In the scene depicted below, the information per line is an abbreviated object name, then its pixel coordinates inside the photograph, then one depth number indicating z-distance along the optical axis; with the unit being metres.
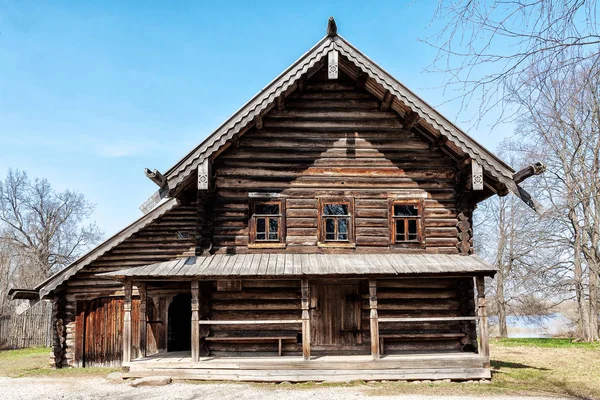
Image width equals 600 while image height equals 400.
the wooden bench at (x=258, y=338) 15.55
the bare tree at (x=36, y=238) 46.16
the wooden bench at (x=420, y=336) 15.71
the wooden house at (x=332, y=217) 15.24
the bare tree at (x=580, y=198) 29.72
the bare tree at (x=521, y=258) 32.78
